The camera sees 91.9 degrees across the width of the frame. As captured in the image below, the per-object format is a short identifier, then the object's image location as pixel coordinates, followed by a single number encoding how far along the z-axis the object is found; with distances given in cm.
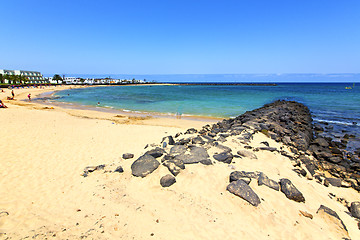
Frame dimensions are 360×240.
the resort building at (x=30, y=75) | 9138
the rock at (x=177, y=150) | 696
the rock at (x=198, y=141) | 808
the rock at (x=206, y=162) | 616
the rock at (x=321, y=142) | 1016
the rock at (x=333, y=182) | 654
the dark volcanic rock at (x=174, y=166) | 572
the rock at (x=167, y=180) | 529
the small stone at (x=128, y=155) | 735
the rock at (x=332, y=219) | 421
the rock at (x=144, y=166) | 589
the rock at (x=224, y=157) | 641
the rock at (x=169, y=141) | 839
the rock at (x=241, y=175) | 528
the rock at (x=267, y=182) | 519
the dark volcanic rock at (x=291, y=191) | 490
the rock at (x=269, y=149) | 780
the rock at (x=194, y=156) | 632
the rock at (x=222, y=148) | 717
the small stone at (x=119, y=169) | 629
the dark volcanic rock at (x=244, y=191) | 460
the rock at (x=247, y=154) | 697
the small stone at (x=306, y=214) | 439
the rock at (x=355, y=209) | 497
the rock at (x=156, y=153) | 665
